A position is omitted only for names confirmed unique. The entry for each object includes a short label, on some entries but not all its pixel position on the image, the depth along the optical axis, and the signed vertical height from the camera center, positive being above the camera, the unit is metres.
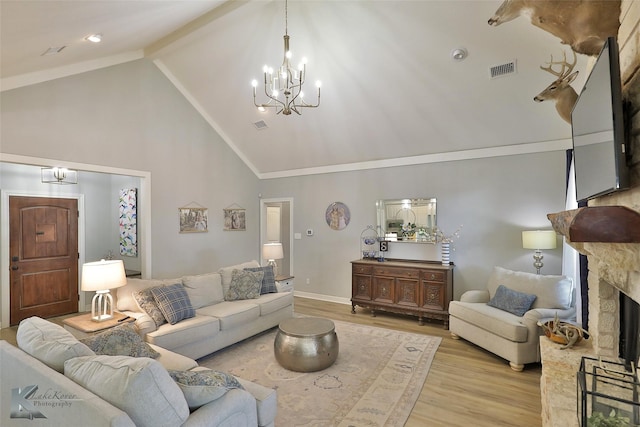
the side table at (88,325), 2.90 -1.02
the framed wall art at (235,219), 6.16 +0.01
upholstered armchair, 3.23 -1.12
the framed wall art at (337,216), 5.96 +0.05
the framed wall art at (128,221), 5.61 -0.01
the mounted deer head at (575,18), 1.60 +1.09
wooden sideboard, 4.59 -1.11
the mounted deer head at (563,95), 2.12 +0.86
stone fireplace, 1.22 -0.27
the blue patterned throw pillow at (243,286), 4.24 -0.94
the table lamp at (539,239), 3.86 -0.30
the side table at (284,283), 5.01 -1.08
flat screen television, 1.22 +0.40
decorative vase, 4.80 -0.55
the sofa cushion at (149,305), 3.28 -0.92
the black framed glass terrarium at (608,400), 1.35 -0.94
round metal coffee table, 3.13 -1.34
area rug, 2.51 -1.61
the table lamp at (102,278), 3.01 -0.58
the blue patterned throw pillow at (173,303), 3.32 -0.92
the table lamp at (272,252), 5.19 -0.56
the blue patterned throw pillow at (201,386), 1.59 -0.90
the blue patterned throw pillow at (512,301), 3.56 -1.01
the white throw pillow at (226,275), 4.31 -0.80
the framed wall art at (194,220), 5.30 +0.00
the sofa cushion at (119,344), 2.06 -0.86
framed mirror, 5.13 -0.03
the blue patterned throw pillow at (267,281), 4.59 -0.95
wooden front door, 4.70 -0.57
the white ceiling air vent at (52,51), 2.97 +1.70
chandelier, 2.98 +1.93
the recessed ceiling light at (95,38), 3.00 +1.84
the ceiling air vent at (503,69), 3.44 +1.69
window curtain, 3.08 -0.58
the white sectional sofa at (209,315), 3.17 -1.13
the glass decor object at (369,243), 5.55 -0.46
